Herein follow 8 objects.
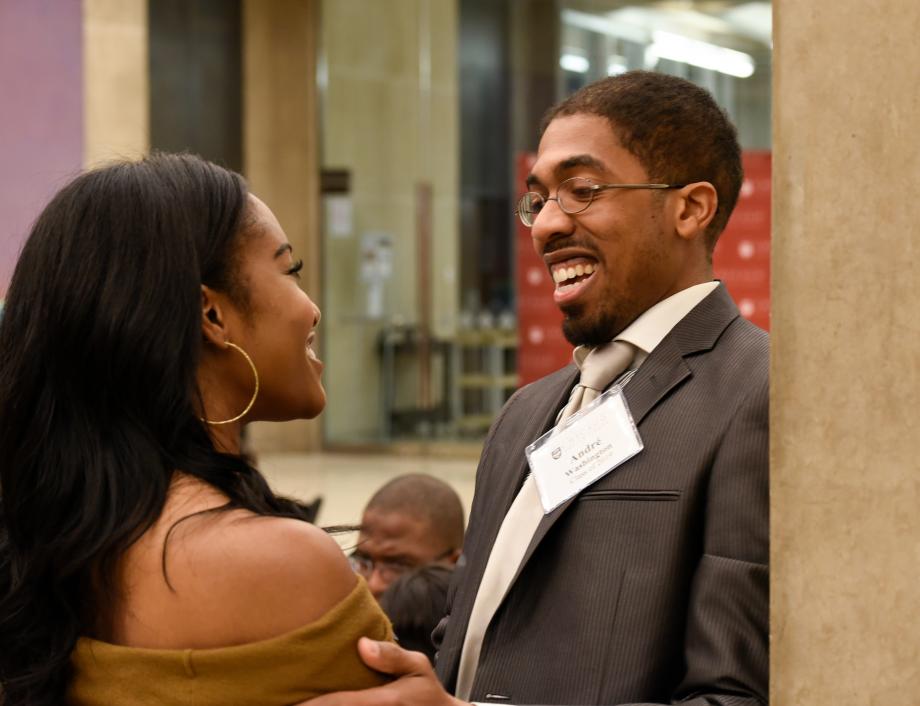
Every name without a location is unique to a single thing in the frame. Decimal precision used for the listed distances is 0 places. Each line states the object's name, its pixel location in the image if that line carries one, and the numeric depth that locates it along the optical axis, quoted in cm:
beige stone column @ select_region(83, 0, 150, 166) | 1105
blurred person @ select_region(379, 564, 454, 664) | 337
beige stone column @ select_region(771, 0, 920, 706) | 159
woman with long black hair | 166
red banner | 906
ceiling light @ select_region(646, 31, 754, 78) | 1178
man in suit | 193
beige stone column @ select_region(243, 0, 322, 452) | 1416
